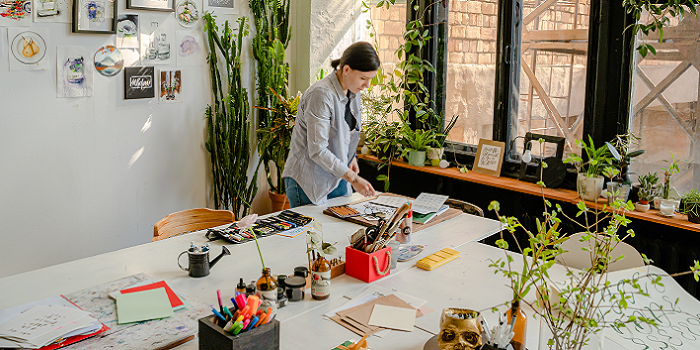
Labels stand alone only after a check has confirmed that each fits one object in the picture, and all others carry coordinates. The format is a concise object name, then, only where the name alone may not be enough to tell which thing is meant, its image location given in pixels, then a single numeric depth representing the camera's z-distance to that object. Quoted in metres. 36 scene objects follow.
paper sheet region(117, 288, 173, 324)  1.86
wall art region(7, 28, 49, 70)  3.28
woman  3.16
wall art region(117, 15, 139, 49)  3.73
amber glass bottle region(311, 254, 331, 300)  2.04
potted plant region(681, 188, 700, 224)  3.06
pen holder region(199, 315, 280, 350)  1.51
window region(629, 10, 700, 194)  3.23
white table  2.06
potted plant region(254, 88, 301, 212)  4.29
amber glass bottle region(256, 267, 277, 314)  1.84
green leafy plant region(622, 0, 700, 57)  3.05
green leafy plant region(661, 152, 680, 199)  3.22
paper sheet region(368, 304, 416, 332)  1.89
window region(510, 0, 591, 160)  3.66
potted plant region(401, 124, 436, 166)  4.28
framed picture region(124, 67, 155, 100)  3.80
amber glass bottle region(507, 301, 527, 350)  1.63
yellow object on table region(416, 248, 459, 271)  2.37
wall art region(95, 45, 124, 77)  3.66
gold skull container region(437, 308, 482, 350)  1.51
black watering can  2.22
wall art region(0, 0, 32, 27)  3.22
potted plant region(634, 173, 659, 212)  3.29
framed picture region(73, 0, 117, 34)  3.49
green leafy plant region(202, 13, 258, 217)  4.23
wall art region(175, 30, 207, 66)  4.05
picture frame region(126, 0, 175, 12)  3.73
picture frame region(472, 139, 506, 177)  4.00
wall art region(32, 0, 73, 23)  3.35
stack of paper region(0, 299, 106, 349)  1.68
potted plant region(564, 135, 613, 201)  3.38
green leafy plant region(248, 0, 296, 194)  4.39
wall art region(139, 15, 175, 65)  3.86
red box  2.22
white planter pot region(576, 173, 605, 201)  3.38
